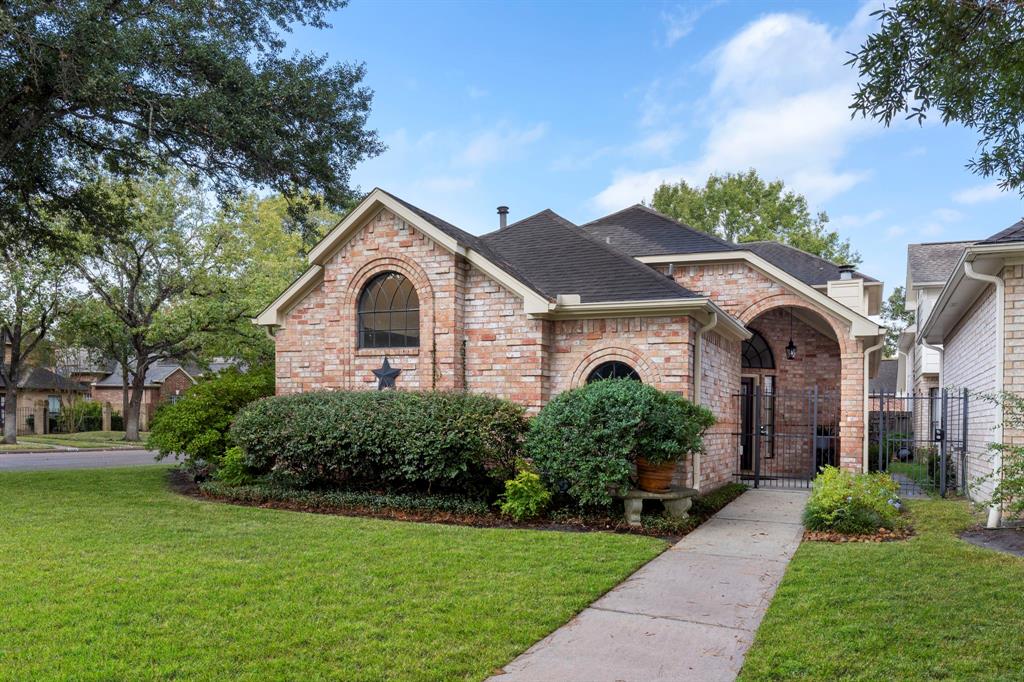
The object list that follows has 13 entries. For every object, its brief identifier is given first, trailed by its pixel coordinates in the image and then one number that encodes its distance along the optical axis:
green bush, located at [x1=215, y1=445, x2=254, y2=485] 11.45
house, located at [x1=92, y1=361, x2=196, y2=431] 40.41
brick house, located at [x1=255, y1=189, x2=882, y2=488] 10.84
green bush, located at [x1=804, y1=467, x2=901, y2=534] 8.52
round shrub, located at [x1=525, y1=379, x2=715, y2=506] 8.71
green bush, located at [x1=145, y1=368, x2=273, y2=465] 12.52
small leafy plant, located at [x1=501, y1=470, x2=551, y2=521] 9.07
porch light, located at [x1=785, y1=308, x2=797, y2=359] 16.25
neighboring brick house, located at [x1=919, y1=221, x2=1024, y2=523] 8.61
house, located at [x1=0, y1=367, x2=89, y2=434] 35.12
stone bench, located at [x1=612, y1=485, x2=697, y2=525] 8.96
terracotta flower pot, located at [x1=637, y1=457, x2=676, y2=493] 9.06
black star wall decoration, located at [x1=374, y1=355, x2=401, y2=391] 11.82
